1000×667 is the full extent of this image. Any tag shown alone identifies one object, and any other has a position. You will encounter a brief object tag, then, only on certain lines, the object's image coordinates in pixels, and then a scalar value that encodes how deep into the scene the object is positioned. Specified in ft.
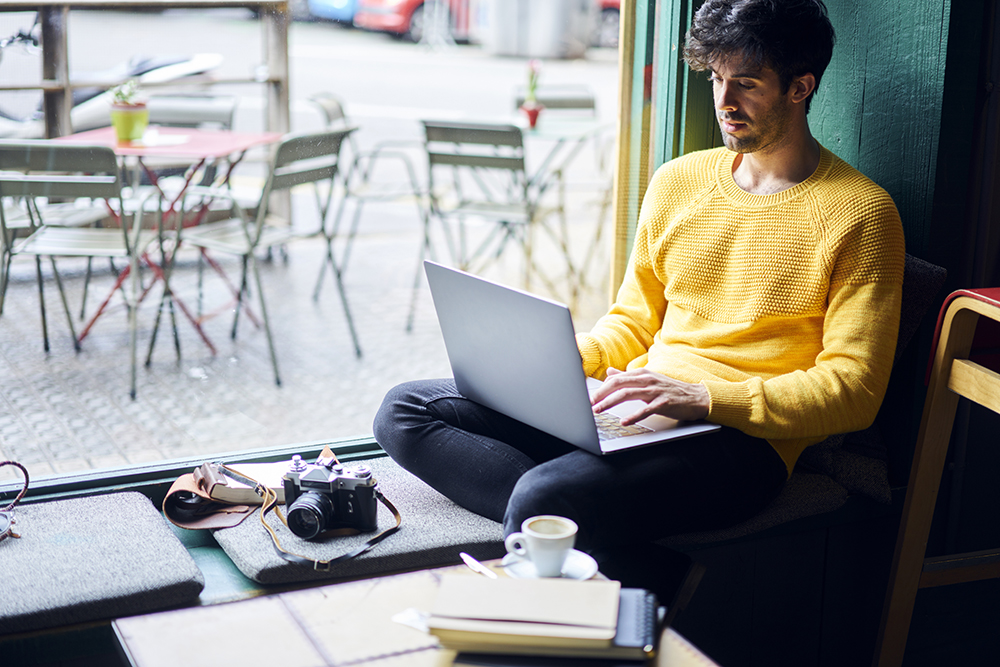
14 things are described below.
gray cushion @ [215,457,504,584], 5.42
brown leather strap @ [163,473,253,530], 6.11
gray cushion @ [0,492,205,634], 4.95
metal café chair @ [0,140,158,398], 7.21
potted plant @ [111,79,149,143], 9.52
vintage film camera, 5.59
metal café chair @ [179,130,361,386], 11.02
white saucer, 4.06
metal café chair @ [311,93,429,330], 14.74
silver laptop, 5.01
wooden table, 3.76
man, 5.33
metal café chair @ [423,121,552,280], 13.16
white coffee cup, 3.97
